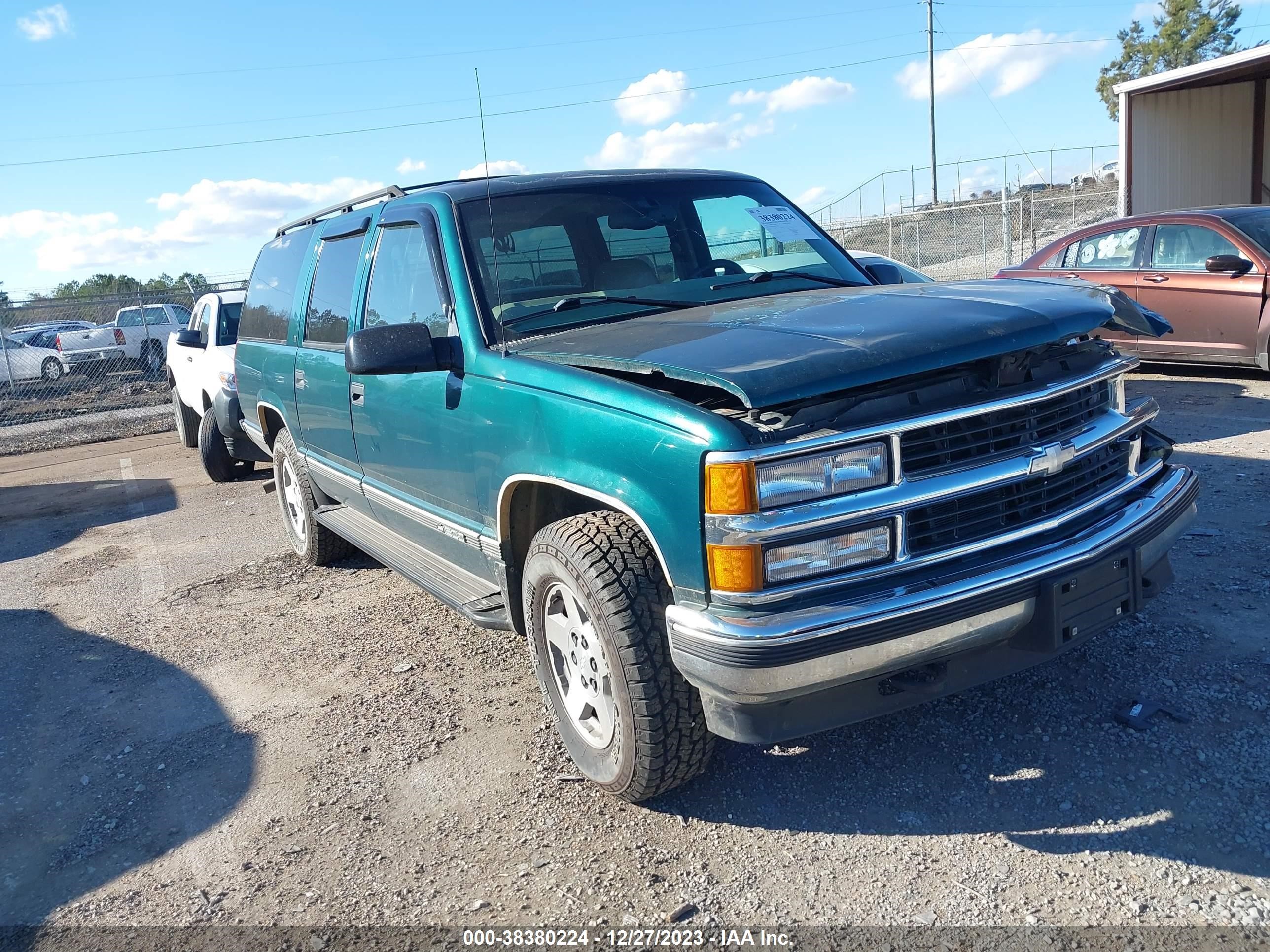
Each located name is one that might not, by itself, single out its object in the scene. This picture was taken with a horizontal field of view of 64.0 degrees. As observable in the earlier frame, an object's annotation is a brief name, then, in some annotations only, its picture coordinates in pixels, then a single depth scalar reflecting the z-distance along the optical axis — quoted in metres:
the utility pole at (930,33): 37.38
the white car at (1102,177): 30.92
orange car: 8.45
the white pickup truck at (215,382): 9.21
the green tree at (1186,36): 41.56
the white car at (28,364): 17.44
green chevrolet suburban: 2.62
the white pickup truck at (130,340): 19.44
